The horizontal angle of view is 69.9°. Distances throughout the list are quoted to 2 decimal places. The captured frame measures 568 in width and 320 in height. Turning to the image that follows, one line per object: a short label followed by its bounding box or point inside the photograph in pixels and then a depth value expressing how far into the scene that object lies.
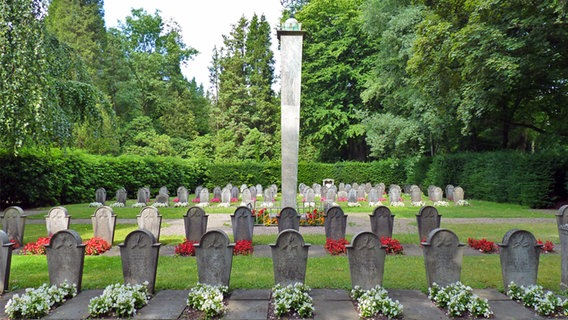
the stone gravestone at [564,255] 6.82
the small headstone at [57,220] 10.89
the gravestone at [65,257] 6.68
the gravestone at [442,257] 6.70
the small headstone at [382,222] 11.13
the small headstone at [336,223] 11.17
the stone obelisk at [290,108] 14.08
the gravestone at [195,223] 11.09
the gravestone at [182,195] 22.53
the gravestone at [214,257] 6.70
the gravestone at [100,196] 20.73
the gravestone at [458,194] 22.34
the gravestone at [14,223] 10.66
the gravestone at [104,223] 10.84
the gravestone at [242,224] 10.98
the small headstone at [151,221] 10.59
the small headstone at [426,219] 11.09
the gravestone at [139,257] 6.71
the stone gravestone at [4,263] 6.74
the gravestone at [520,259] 6.71
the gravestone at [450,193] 23.88
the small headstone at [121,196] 21.06
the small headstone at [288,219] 11.27
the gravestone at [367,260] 6.62
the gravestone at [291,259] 6.74
